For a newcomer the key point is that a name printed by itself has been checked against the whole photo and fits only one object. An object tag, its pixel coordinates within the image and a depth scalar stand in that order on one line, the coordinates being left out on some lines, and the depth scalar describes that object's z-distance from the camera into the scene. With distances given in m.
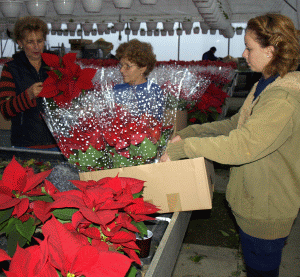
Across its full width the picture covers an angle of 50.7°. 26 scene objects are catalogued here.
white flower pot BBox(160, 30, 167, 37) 14.96
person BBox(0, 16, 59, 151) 1.86
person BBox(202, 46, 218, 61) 11.49
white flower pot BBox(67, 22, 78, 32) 11.41
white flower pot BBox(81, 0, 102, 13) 3.84
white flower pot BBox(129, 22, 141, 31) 10.94
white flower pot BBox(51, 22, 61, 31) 11.51
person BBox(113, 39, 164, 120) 2.29
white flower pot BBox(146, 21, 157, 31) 10.76
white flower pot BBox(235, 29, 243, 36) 14.89
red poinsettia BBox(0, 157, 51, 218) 0.73
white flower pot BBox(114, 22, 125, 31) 11.01
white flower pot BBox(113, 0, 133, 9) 3.78
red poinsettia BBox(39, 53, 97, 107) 1.24
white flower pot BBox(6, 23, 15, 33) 10.18
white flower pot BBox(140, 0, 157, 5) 3.97
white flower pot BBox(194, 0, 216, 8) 5.13
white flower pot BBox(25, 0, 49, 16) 3.96
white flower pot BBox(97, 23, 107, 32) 11.86
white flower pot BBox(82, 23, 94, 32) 11.79
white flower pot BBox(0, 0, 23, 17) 3.91
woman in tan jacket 1.02
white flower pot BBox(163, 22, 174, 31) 10.74
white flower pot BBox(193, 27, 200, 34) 14.54
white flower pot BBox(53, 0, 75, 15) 3.83
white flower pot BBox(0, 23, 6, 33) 11.65
